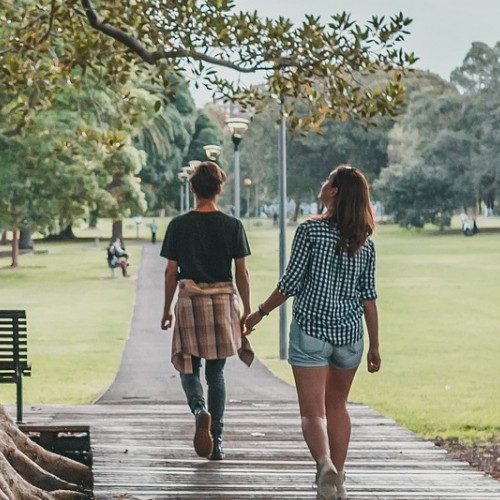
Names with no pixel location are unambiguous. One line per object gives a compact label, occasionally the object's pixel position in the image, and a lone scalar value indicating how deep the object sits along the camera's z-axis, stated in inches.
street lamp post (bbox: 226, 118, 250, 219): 1012.5
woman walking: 260.4
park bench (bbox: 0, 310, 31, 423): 441.7
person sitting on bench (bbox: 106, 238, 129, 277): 2186.3
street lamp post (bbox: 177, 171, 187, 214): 3097.2
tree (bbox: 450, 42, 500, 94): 3919.8
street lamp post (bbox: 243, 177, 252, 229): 3690.5
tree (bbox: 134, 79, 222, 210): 3147.1
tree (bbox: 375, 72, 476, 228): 3772.1
